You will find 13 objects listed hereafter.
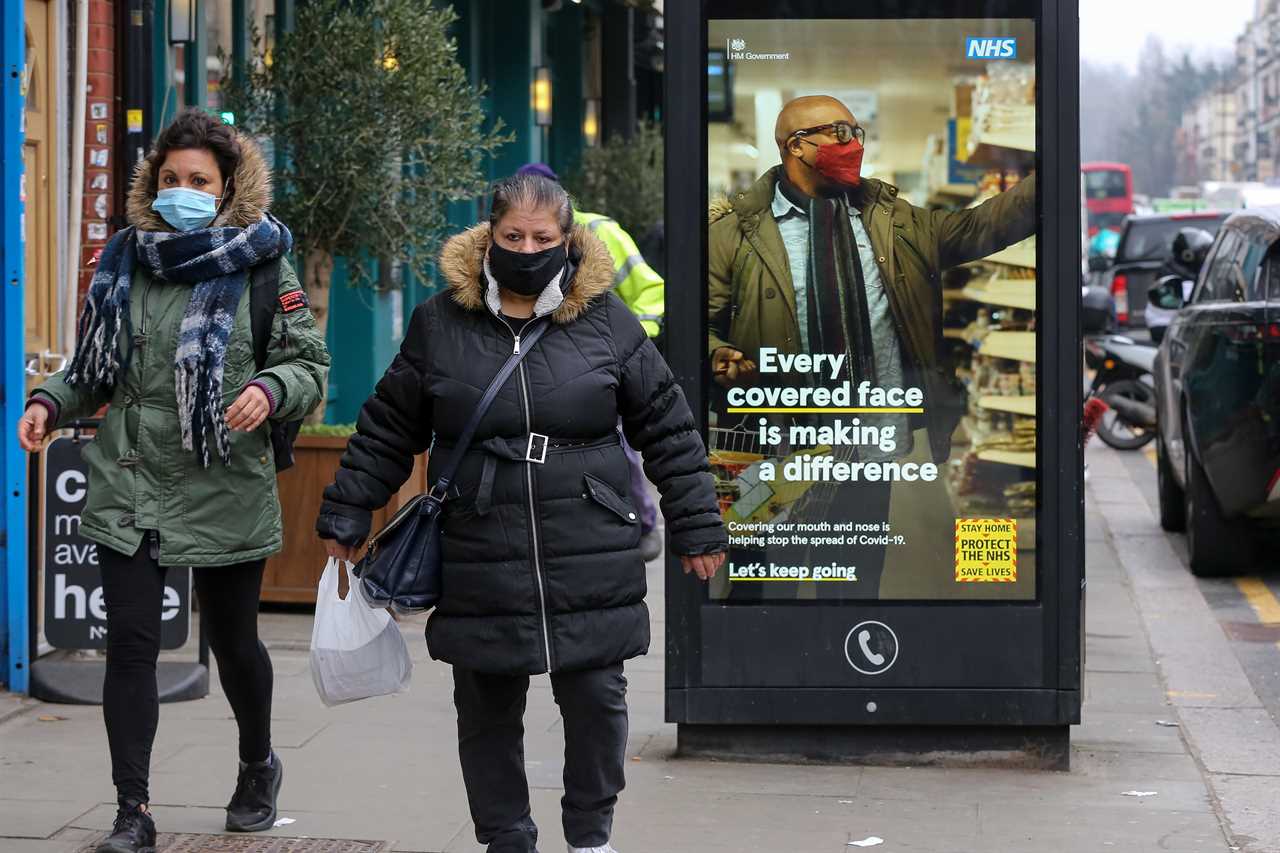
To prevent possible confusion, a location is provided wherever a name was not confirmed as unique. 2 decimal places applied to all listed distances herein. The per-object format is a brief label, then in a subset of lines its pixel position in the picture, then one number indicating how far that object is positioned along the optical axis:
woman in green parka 9.58
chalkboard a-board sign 13.30
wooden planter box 16.81
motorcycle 32.72
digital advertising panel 11.41
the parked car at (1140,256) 53.62
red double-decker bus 142.12
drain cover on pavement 9.92
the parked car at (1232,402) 19.23
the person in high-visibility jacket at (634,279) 17.39
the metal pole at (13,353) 12.84
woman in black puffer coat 8.74
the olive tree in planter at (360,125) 17.73
